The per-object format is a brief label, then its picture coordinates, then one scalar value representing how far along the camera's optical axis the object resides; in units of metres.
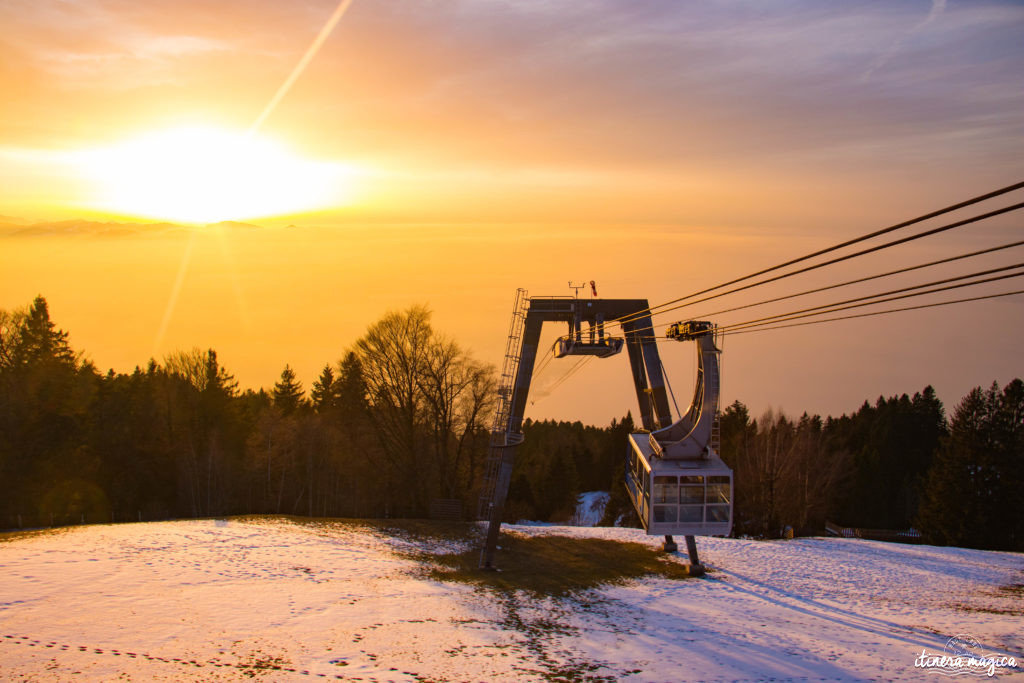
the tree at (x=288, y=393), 79.25
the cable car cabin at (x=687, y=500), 22.42
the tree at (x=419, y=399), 46.03
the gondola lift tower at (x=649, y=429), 22.55
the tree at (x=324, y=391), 79.39
